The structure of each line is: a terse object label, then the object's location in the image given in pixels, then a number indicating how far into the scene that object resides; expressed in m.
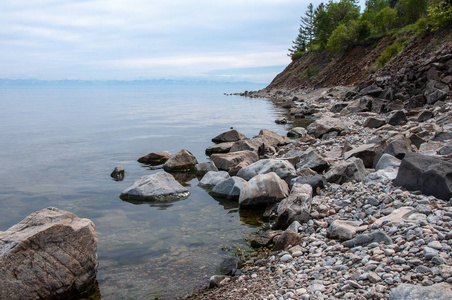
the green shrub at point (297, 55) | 105.56
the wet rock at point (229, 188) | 11.96
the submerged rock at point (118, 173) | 15.43
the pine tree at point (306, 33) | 115.50
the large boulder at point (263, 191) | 10.84
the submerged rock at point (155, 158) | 18.40
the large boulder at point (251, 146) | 18.42
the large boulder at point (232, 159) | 15.82
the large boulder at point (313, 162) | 12.64
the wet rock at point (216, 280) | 6.87
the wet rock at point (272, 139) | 21.22
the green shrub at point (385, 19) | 66.38
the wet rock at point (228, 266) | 7.32
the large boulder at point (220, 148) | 20.09
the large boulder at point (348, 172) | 10.69
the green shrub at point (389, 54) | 45.78
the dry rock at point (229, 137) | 22.55
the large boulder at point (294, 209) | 9.01
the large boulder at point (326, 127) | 22.09
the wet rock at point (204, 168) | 15.53
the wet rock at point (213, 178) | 13.77
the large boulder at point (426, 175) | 7.58
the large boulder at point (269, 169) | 12.23
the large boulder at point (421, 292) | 4.20
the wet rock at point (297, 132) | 25.13
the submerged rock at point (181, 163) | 16.50
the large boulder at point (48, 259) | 6.14
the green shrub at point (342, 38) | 69.81
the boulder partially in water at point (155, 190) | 12.14
